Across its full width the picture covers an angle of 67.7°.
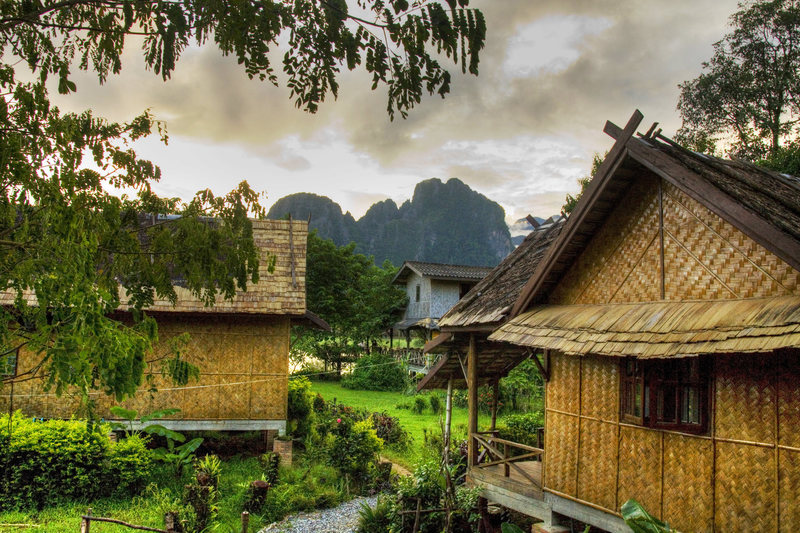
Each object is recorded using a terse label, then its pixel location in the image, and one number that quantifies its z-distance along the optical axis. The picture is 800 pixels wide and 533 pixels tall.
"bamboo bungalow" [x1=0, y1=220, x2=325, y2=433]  13.84
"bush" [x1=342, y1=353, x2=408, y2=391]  28.09
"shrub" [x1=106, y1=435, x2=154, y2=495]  11.67
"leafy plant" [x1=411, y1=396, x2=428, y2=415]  22.17
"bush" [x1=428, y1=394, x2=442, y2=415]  22.02
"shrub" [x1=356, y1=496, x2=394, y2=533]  9.94
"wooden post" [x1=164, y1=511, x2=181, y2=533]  8.04
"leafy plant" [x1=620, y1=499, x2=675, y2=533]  5.63
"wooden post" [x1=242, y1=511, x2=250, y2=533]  8.07
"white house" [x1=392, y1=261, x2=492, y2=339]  33.06
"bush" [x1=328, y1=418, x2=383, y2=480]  12.95
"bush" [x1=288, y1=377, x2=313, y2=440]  15.74
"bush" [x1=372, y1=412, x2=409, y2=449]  16.00
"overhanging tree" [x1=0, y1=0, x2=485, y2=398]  3.82
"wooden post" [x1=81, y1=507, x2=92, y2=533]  7.18
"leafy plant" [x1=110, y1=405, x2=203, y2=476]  12.91
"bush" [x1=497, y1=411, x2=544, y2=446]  14.09
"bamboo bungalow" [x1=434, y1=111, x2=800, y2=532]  5.67
